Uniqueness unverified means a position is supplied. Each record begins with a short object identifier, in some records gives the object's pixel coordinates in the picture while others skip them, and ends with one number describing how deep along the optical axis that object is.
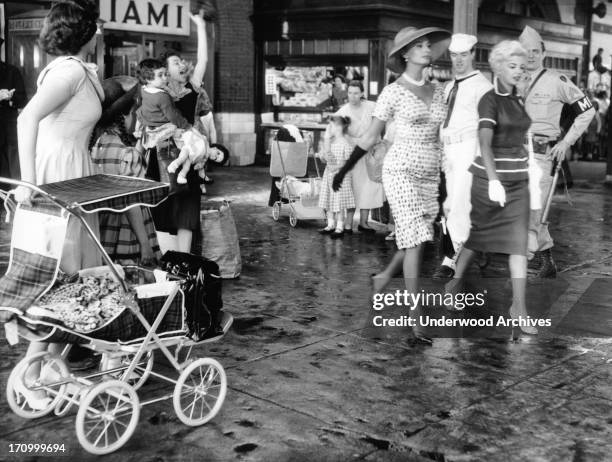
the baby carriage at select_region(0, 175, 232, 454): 3.54
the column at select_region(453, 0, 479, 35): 9.38
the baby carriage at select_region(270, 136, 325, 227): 10.21
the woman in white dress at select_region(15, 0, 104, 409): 3.91
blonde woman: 5.37
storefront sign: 15.21
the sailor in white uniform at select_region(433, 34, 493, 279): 6.57
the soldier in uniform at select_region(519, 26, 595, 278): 7.14
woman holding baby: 6.48
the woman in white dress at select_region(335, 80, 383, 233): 9.51
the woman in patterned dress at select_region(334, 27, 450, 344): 5.34
